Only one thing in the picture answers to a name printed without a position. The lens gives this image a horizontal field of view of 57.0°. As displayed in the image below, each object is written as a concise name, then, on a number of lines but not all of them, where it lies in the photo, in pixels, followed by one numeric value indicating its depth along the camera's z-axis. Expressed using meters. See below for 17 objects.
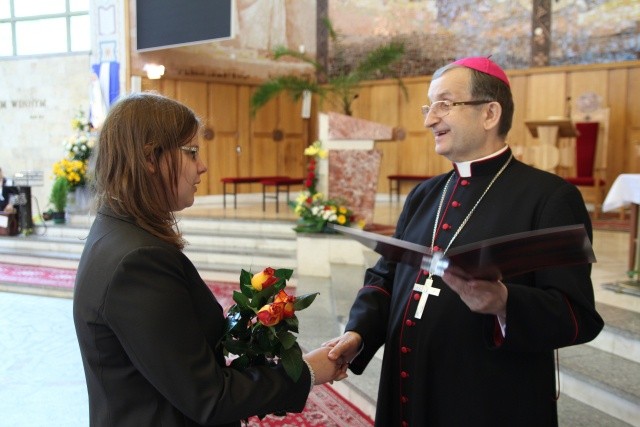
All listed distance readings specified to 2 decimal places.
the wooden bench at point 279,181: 9.40
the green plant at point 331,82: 9.97
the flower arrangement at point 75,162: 10.00
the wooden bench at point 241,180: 10.02
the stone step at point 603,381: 3.00
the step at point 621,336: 3.46
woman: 1.24
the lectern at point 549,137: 7.73
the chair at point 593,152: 9.10
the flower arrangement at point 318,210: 6.95
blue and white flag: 10.56
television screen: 10.20
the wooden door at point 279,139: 12.15
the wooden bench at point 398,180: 11.27
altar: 4.51
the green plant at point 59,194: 9.80
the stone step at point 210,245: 7.77
